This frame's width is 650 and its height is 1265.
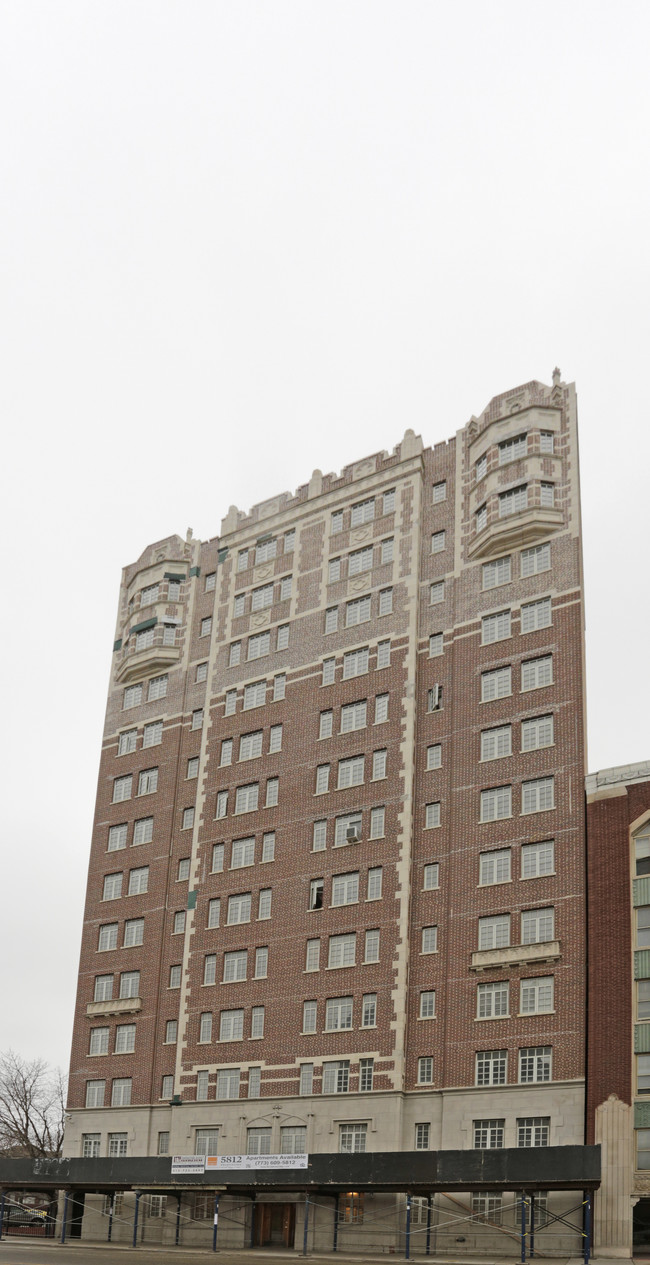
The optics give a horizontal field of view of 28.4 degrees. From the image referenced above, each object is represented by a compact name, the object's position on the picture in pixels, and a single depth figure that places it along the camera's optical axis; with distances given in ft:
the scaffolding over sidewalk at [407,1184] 179.01
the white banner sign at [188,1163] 220.64
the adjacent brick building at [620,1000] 180.55
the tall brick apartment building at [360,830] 207.92
